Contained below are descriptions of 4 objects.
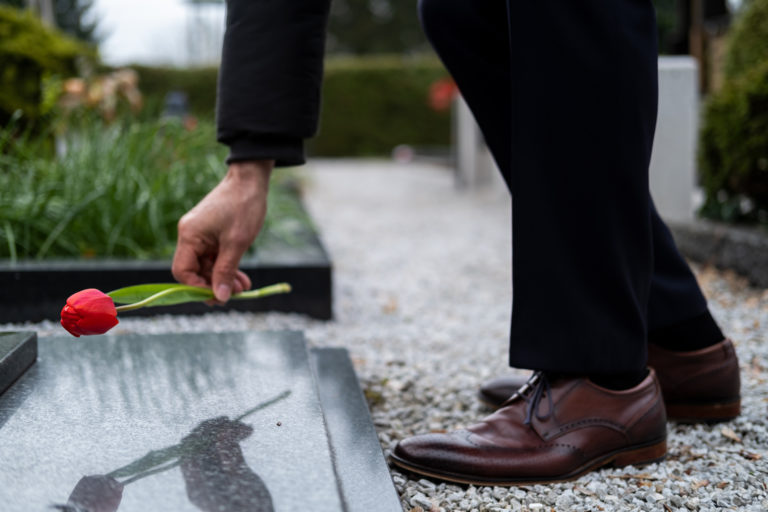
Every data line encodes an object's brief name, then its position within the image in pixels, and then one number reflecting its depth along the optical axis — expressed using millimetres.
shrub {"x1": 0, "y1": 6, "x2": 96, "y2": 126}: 3305
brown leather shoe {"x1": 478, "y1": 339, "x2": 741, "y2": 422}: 1350
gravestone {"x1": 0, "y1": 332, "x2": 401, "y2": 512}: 813
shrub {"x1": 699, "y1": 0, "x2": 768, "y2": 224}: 2629
